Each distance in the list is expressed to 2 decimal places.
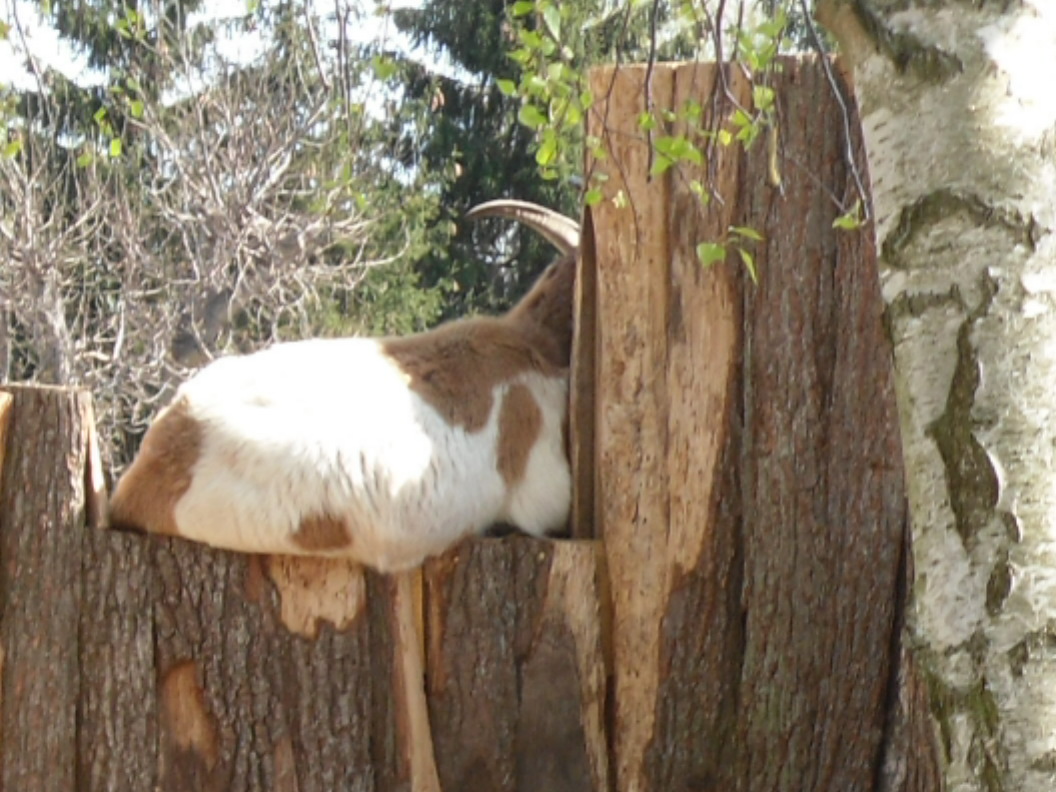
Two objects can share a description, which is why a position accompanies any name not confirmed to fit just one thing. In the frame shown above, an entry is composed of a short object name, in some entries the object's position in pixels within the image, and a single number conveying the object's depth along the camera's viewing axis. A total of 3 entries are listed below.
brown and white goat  10.71
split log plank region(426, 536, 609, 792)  10.77
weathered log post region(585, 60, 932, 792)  10.76
